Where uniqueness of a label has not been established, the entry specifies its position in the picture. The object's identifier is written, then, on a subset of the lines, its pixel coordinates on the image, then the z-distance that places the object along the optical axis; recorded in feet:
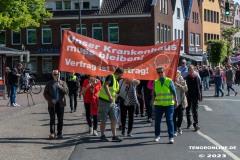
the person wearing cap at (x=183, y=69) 56.00
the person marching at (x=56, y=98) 46.03
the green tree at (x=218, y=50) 230.68
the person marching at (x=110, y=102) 43.65
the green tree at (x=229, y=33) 283.59
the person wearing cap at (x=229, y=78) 108.46
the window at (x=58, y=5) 194.49
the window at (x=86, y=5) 191.42
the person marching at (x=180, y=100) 48.14
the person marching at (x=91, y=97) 48.32
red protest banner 46.93
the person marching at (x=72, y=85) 69.72
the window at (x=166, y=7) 202.30
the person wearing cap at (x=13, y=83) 81.71
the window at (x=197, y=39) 248.91
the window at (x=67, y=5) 193.47
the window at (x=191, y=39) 239.93
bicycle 118.52
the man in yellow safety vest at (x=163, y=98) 42.79
